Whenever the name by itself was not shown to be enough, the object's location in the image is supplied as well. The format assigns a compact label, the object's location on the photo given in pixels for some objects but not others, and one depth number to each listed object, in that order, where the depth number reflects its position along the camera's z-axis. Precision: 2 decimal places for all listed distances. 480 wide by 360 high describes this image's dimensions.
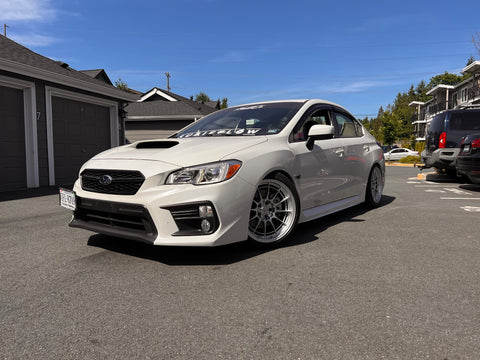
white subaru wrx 3.03
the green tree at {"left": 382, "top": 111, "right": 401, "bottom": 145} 50.34
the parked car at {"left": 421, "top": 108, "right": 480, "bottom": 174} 9.44
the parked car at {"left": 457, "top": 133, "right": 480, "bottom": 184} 7.55
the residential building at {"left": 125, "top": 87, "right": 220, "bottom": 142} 23.05
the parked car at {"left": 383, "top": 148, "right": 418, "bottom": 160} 33.16
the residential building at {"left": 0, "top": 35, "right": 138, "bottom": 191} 8.66
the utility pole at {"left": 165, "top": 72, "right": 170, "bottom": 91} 41.69
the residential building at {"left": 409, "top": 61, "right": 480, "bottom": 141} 35.84
